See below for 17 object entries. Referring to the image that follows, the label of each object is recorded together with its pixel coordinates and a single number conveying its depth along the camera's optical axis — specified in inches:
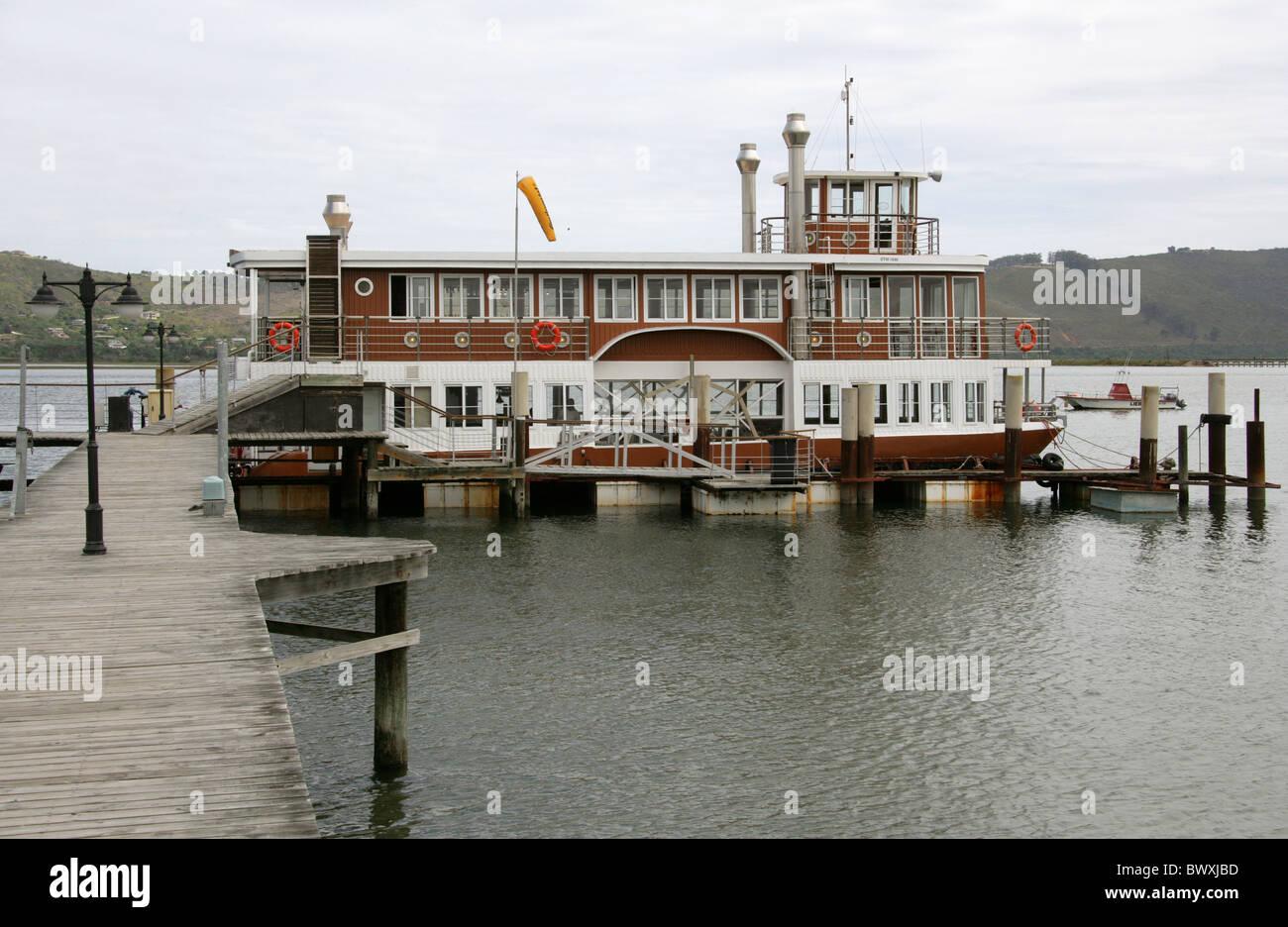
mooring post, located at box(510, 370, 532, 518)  1454.2
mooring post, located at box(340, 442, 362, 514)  1471.5
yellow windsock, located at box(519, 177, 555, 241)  1626.5
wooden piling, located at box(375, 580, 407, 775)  586.6
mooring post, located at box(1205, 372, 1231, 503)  1624.0
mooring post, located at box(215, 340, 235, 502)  889.5
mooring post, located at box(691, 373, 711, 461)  1534.2
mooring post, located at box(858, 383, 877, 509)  1547.7
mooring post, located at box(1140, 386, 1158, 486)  1568.7
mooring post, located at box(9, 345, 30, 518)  778.8
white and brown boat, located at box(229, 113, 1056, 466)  1582.2
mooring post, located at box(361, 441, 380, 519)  1405.0
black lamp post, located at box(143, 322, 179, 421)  1641.2
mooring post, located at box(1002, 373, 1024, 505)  1585.9
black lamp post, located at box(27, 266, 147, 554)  625.9
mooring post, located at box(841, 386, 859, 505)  1550.2
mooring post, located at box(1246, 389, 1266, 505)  1635.1
